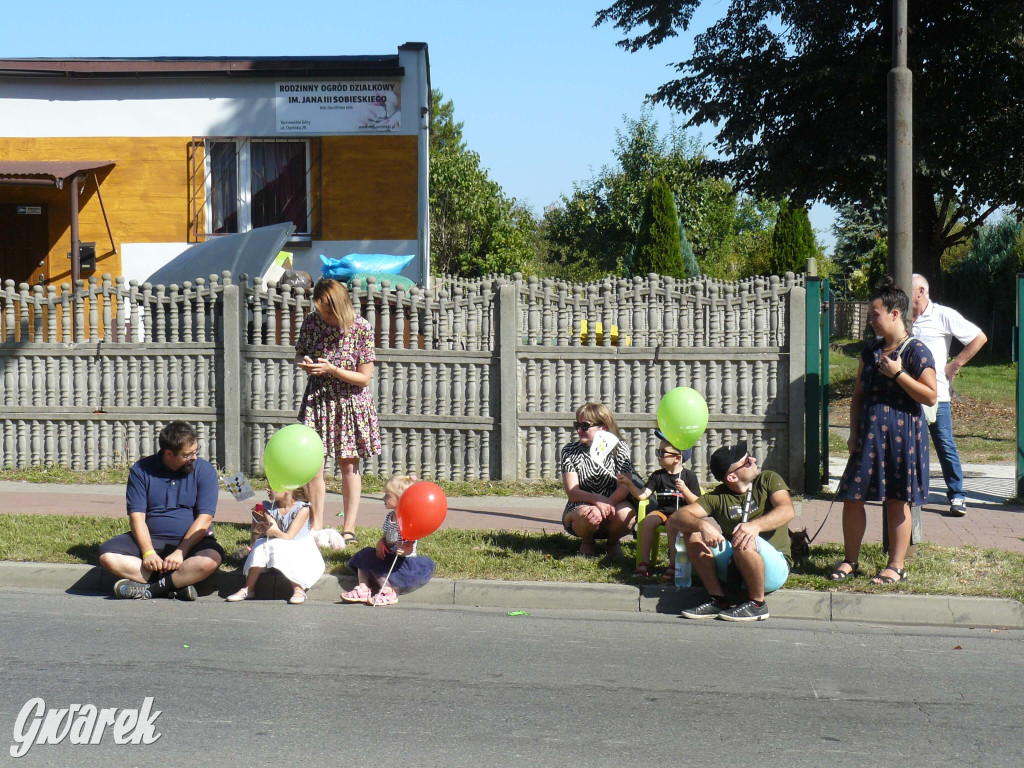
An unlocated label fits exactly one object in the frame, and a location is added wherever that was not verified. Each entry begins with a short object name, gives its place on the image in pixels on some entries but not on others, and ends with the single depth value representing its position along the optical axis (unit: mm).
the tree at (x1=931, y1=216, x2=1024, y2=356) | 26891
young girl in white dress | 6754
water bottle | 6723
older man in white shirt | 8656
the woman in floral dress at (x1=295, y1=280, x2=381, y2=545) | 7945
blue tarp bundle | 14276
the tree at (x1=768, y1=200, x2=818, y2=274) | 35531
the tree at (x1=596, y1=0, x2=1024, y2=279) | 17094
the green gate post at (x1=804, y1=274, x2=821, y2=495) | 9672
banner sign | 17750
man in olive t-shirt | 6332
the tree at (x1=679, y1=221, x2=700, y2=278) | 36656
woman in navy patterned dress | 6613
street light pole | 7297
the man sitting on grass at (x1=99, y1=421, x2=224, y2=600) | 6773
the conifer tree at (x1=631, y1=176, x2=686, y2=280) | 31047
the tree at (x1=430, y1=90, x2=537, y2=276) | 40438
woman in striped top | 7348
